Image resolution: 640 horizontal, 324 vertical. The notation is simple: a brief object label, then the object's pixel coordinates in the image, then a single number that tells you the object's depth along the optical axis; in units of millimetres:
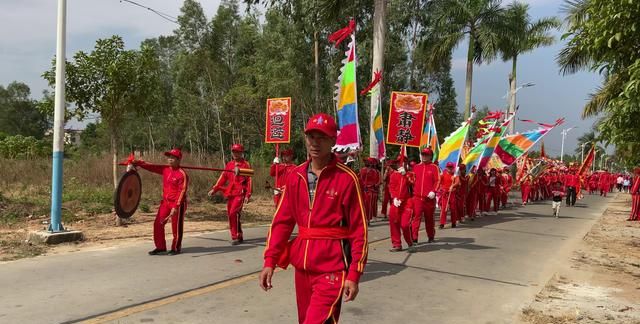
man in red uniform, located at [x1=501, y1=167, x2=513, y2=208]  21125
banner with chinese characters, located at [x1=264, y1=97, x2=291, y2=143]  13203
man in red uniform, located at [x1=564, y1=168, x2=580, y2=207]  25273
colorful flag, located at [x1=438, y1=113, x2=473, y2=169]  14516
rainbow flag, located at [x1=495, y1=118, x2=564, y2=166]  17719
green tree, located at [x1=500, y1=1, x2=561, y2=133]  27281
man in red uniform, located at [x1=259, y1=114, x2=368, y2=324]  3168
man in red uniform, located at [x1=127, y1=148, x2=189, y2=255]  8156
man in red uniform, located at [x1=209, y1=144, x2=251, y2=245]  9406
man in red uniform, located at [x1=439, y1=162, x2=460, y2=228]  13750
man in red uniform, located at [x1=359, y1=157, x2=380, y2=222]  13962
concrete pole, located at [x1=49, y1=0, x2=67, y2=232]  9062
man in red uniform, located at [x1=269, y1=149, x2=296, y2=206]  11125
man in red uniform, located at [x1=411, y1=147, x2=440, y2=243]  9555
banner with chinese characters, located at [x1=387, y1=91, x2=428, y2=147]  13133
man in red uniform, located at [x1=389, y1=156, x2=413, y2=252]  9203
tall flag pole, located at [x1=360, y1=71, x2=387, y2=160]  12711
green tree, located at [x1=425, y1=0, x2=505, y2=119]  27156
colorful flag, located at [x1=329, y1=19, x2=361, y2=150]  10078
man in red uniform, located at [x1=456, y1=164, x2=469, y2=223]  15009
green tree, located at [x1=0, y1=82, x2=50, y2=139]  60784
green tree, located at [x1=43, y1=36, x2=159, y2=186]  11188
